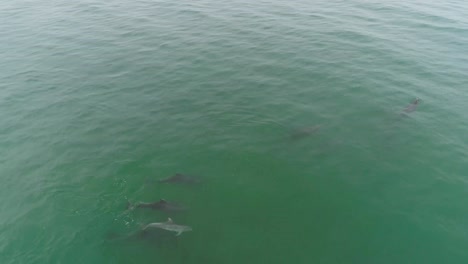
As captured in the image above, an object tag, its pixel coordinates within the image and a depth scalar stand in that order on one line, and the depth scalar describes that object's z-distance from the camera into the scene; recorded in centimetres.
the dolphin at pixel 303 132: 3234
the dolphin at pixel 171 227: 2320
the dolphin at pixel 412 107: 3584
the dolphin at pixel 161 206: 2523
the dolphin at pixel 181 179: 2762
